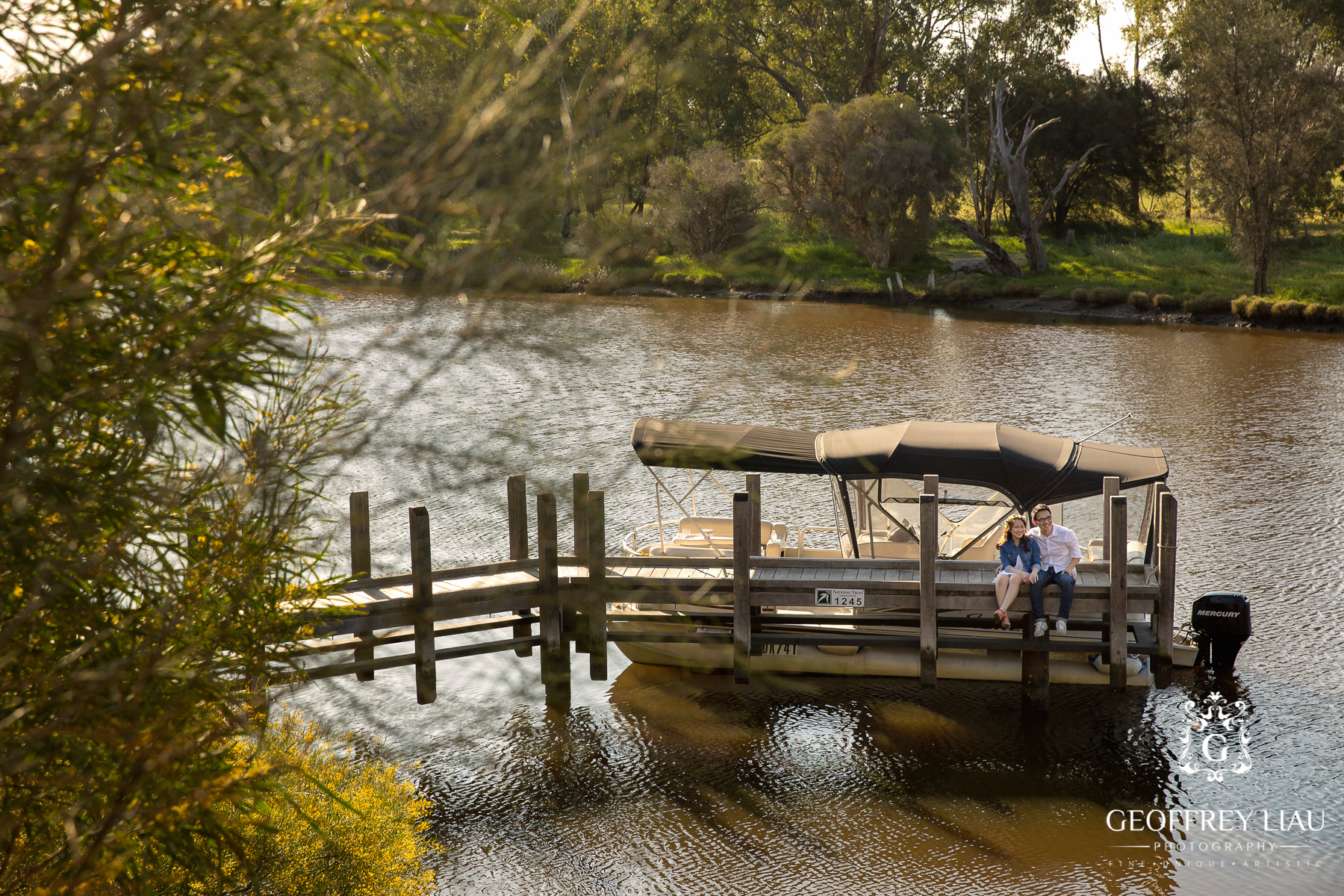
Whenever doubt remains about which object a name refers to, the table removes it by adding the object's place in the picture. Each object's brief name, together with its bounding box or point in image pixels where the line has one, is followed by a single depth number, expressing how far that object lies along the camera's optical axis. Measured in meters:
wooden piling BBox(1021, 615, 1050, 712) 12.98
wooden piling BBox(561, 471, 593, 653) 12.50
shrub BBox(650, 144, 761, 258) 41.81
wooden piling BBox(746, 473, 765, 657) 13.05
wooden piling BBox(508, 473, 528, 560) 12.47
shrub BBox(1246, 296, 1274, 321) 41.69
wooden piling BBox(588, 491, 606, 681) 11.47
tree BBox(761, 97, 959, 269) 50.50
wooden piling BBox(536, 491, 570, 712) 11.67
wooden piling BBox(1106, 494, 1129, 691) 11.96
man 12.25
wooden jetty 11.61
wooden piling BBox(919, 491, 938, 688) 11.84
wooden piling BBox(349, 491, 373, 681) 11.34
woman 12.18
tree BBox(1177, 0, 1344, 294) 40.56
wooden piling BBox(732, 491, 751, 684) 12.03
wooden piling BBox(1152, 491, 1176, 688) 12.09
